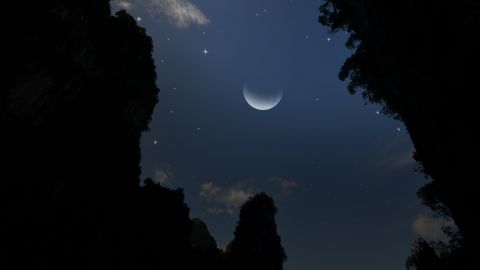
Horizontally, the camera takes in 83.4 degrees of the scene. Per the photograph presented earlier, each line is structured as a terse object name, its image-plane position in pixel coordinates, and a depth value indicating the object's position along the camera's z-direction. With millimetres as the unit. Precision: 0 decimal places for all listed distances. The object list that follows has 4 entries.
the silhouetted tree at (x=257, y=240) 50531
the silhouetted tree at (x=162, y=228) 30500
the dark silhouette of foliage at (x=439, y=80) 7652
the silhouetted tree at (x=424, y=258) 23680
